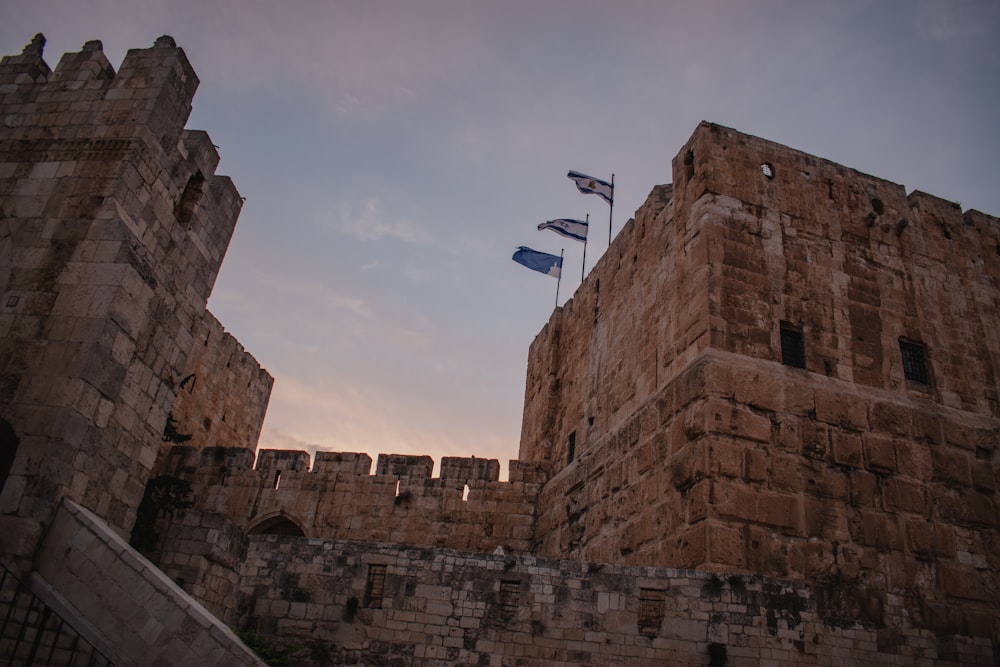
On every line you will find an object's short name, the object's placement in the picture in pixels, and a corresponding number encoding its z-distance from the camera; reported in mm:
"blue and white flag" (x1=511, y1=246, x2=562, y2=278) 21688
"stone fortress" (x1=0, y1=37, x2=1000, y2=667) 7586
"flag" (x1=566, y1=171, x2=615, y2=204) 19406
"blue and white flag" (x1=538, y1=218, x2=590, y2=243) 20358
